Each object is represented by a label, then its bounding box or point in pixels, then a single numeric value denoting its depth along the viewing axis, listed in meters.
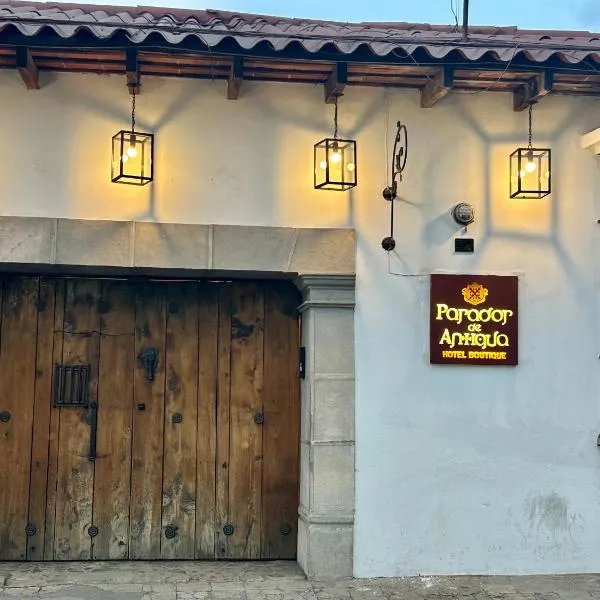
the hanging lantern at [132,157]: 5.19
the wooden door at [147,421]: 5.71
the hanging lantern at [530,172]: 5.53
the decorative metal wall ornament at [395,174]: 5.47
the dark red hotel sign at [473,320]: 5.54
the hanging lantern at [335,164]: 5.33
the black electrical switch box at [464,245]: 5.63
